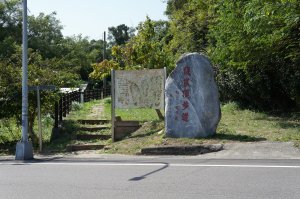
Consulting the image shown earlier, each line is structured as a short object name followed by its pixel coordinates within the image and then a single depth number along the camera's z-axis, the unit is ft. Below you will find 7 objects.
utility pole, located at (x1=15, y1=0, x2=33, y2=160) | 42.88
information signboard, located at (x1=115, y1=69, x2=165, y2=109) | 50.67
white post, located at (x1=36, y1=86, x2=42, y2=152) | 48.49
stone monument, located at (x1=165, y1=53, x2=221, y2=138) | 45.57
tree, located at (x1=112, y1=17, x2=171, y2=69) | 66.74
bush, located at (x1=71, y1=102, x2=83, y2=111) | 80.10
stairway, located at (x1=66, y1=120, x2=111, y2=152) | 49.03
